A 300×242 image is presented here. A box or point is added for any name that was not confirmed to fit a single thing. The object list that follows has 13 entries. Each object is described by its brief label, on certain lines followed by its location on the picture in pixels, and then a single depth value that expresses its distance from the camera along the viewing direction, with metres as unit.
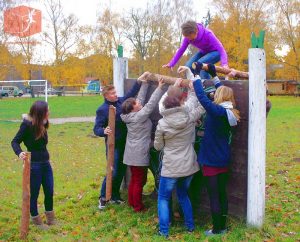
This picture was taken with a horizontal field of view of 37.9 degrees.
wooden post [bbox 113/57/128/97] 7.24
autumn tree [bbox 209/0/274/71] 41.00
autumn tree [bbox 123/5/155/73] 47.88
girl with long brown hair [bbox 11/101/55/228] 5.53
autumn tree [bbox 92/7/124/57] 52.25
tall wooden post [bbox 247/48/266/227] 5.06
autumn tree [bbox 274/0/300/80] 42.53
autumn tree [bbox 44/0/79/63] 53.09
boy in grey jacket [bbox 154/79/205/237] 5.18
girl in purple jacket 5.54
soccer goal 51.91
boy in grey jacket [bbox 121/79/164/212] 5.91
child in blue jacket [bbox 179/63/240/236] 5.01
